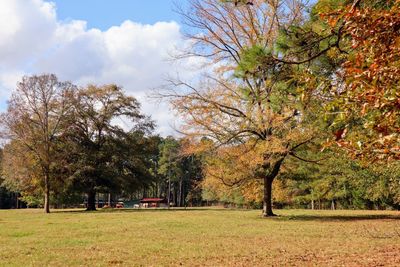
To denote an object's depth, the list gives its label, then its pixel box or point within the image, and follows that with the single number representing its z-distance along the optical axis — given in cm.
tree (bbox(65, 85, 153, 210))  4194
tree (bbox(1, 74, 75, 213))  3675
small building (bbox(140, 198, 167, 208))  7106
